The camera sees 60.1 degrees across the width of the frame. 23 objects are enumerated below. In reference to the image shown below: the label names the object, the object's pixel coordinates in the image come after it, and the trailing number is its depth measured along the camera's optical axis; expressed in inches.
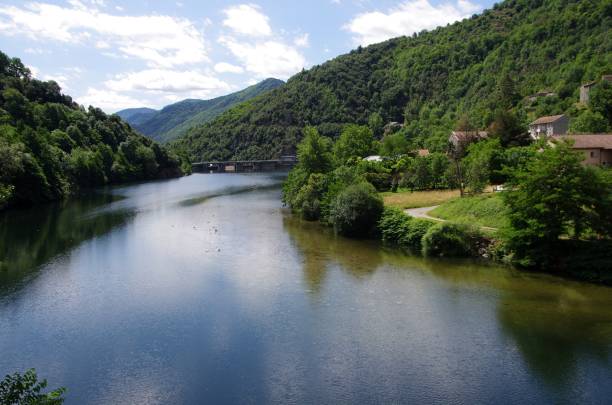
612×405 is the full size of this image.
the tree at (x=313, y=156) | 2760.8
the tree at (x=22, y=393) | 405.1
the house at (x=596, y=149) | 2023.9
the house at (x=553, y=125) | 3043.8
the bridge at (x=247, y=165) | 6958.7
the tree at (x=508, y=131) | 2500.0
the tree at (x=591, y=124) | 2635.3
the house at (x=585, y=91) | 3378.4
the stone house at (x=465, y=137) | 2632.9
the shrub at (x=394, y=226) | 1752.0
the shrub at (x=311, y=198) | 2310.5
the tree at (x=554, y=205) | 1299.2
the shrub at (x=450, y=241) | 1533.0
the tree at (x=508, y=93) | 4233.5
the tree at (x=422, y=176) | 2440.9
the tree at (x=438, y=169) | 2429.9
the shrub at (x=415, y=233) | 1672.0
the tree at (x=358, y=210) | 1887.3
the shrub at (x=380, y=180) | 2596.0
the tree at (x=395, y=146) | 3319.4
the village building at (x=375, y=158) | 3026.1
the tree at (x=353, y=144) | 3592.5
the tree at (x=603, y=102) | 2795.3
